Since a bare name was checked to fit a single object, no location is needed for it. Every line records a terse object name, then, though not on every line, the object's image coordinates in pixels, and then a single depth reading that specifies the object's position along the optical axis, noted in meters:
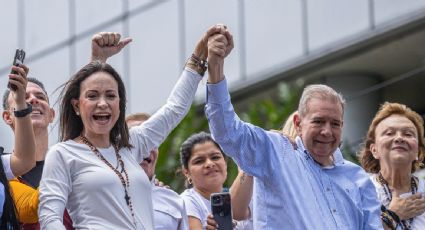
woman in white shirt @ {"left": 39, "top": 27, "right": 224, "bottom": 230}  12.51
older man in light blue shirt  12.98
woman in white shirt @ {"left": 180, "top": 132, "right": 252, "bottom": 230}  15.18
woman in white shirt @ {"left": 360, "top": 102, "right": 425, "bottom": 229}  15.80
